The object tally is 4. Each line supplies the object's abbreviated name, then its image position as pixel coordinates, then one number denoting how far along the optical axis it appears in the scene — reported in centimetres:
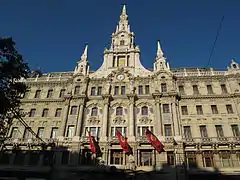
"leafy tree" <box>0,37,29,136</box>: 1683
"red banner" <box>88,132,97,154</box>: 2912
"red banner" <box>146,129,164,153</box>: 2809
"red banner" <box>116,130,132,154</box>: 2895
